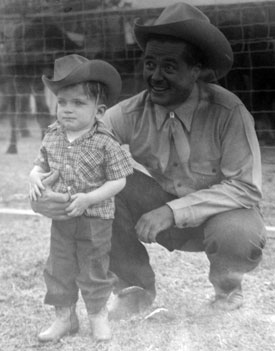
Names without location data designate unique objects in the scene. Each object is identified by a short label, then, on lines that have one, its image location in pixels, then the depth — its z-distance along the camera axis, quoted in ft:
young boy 7.91
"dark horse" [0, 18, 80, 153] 12.30
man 8.75
